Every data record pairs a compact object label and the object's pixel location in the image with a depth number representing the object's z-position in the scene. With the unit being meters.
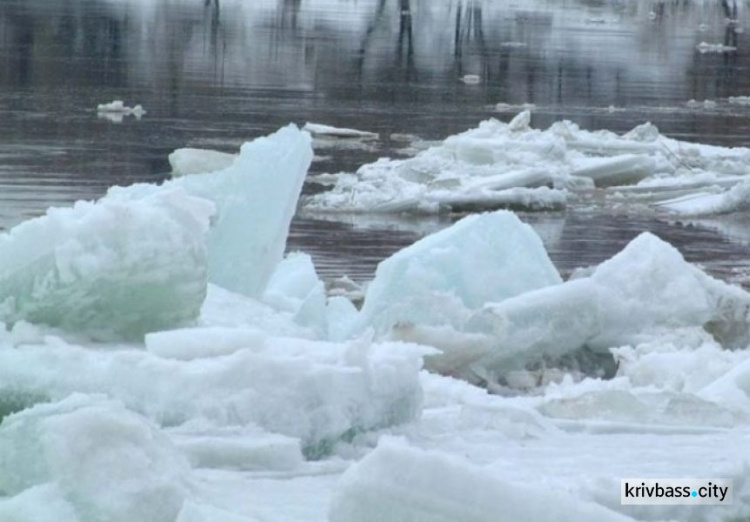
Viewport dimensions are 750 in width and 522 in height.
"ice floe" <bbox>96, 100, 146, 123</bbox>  35.44
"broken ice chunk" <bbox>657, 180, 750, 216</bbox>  25.91
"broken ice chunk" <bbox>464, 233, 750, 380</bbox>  13.24
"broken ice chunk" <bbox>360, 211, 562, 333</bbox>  13.32
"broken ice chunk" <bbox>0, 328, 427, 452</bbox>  8.70
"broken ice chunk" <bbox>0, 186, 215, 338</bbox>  9.94
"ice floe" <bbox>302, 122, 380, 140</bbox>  33.22
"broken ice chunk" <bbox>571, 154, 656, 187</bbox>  28.27
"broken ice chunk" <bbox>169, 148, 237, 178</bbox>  25.22
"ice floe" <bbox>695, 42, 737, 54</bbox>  68.12
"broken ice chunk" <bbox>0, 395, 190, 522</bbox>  7.21
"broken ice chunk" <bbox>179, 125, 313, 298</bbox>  13.25
